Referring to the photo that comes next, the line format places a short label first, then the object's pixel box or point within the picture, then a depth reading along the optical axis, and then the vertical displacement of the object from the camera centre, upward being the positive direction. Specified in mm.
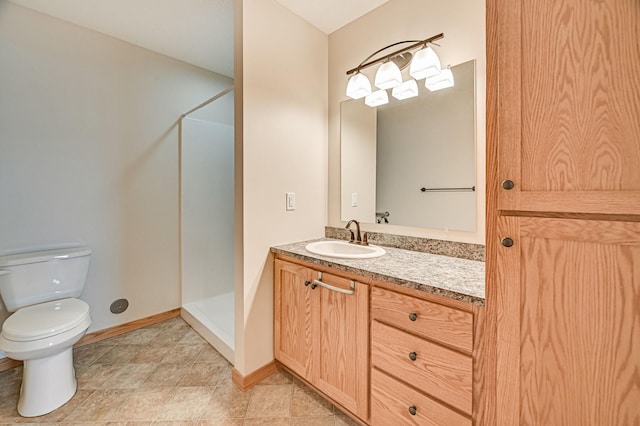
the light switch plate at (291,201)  1840 +66
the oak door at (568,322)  683 -313
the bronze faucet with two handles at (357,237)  1799 -186
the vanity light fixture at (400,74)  1460 +798
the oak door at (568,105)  670 +288
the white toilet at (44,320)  1405 -613
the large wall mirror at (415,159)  1451 +325
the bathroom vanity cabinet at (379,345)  966 -601
